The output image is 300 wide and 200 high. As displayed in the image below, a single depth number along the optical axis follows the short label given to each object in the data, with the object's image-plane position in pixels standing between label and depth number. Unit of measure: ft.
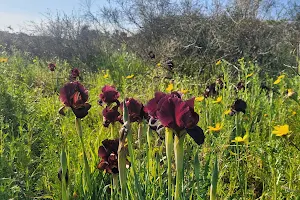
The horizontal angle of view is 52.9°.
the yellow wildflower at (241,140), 4.75
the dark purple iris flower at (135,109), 3.76
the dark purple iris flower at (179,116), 2.61
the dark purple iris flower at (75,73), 10.99
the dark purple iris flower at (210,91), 7.95
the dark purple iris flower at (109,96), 4.62
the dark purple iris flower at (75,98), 3.79
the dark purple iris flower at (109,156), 3.51
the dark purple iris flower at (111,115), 4.24
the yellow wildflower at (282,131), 4.28
